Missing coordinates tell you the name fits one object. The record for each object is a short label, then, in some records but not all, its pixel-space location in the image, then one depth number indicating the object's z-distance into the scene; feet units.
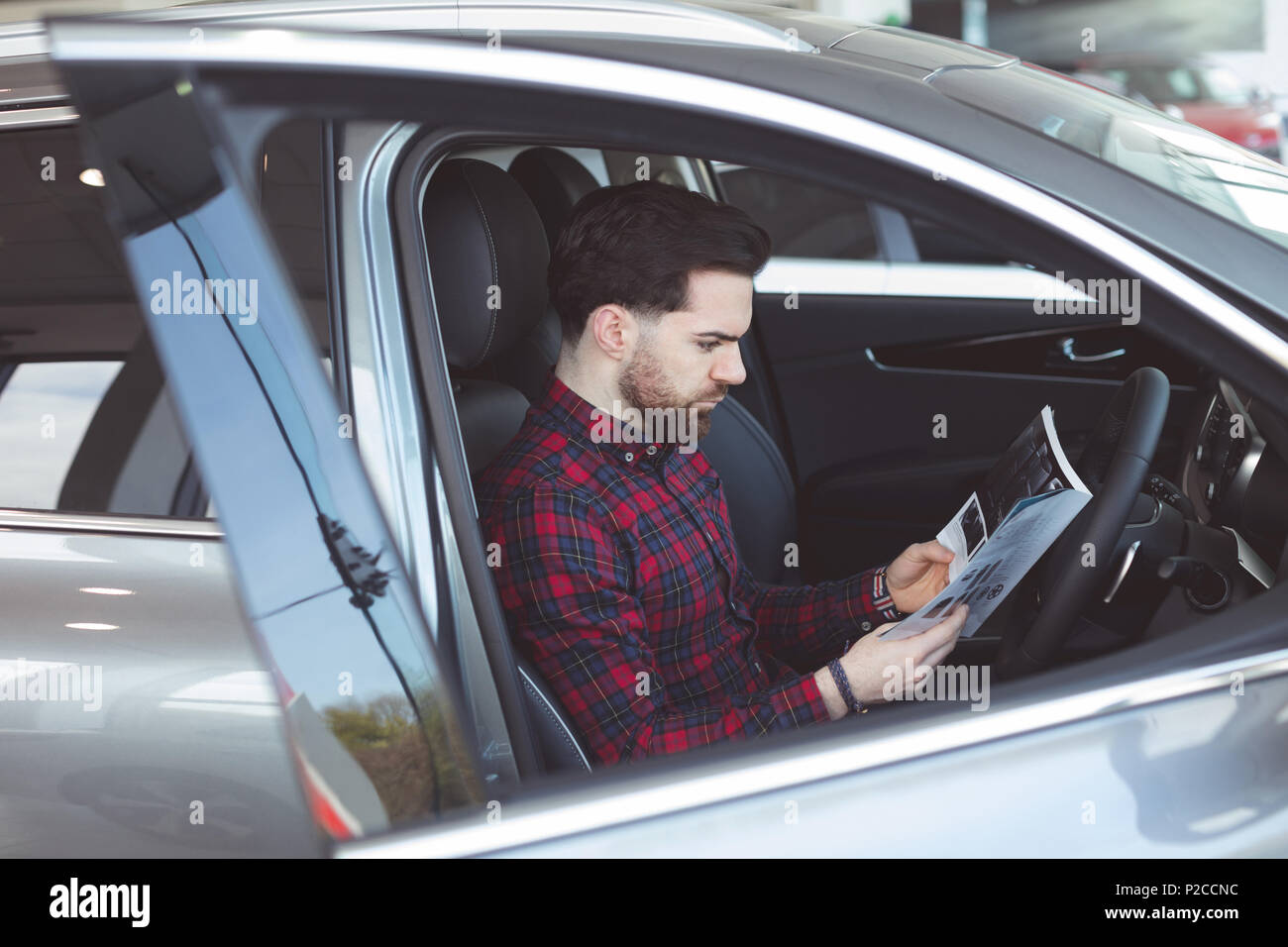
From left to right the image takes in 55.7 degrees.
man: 5.18
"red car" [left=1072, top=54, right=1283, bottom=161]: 30.22
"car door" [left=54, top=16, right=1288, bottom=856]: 3.33
